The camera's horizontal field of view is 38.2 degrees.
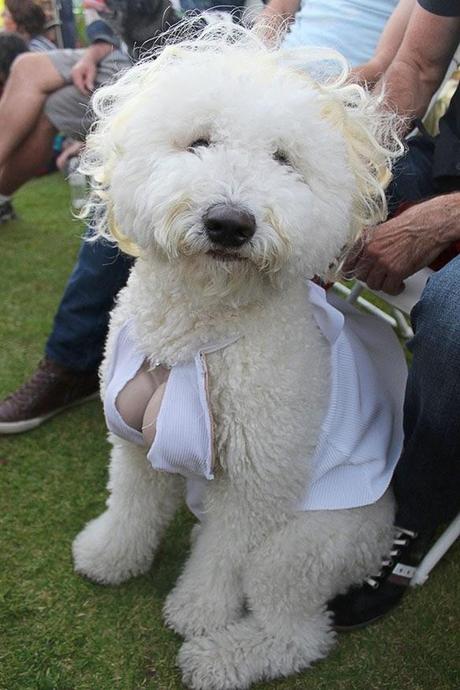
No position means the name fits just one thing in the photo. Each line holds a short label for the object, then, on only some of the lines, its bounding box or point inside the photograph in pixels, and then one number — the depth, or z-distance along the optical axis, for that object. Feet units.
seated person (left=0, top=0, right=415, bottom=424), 6.70
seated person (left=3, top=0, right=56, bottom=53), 17.94
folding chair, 5.30
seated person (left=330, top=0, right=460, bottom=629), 4.53
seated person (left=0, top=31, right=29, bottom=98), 16.02
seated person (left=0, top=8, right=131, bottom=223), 9.22
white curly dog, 3.61
